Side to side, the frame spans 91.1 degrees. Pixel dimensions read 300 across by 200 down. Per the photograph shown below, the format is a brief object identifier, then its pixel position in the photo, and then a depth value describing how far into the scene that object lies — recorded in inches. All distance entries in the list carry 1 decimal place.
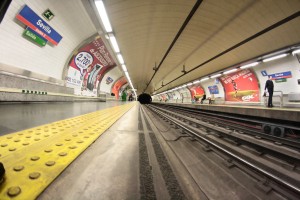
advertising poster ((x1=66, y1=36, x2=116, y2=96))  408.1
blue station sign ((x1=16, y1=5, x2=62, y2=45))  225.8
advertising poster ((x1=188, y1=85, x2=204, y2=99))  980.9
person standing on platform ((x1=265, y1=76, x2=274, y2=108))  366.6
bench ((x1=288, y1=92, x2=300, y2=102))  392.2
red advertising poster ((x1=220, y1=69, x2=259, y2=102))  584.2
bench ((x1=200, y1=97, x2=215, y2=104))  746.8
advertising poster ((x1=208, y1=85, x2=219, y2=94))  812.3
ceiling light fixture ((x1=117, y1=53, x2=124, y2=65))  436.2
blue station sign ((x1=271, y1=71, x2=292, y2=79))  453.5
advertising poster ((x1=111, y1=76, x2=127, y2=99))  1032.0
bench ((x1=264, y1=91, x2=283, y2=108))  391.5
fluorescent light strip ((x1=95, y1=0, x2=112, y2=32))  198.4
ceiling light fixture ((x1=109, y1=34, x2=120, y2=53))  312.5
